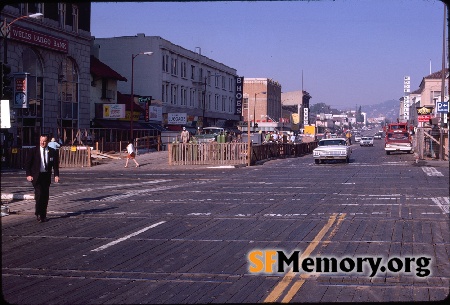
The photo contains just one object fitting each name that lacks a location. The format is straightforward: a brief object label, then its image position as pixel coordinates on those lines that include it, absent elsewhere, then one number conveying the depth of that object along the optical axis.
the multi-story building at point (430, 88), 91.12
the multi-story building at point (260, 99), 110.62
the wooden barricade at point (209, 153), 39.38
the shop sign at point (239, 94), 91.93
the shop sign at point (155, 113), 61.12
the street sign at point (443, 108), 26.23
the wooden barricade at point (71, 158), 38.69
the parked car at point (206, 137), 48.31
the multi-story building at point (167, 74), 64.75
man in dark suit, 14.24
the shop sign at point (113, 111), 52.19
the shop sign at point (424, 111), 46.58
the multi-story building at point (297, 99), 159.12
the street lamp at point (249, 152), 38.58
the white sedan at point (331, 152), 39.22
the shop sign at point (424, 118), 42.86
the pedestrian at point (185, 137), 43.41
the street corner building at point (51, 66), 39.50
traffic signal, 15.38
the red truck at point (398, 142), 53.19
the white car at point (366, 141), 87.97
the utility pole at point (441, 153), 35.58
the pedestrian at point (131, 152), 38.53
